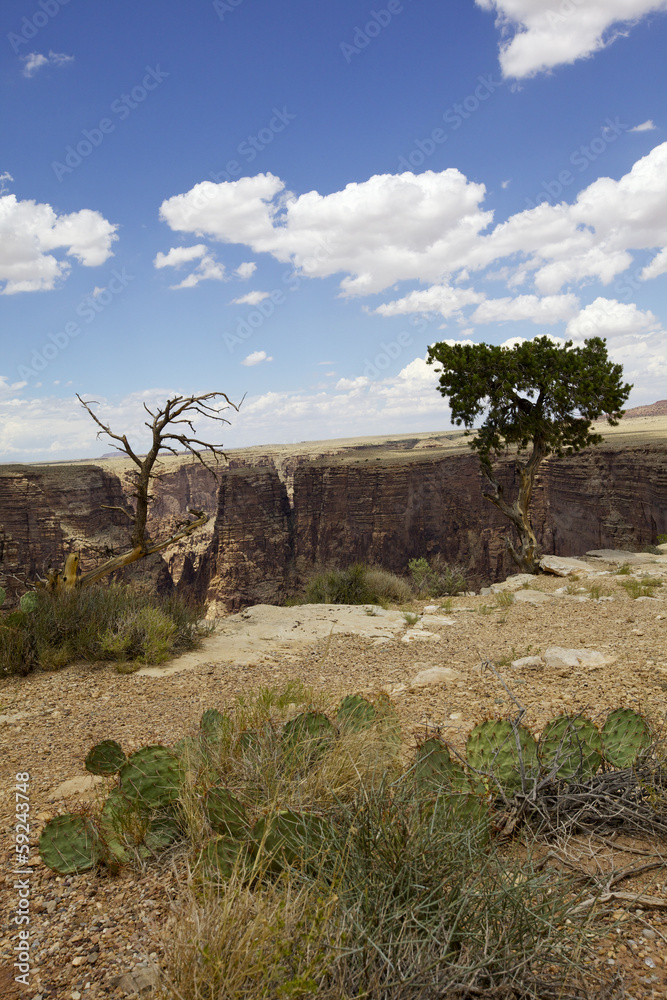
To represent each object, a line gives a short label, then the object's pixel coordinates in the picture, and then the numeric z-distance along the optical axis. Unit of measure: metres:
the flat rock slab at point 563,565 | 12.57
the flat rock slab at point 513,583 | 11.44
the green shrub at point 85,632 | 6.02
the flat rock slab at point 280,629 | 6.64
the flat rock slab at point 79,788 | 3.09
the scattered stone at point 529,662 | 4.62
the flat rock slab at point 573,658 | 4.46
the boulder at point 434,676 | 4.52
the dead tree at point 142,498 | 7.71
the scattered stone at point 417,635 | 6.95
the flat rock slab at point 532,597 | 9.11
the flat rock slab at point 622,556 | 12.95
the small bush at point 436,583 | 15.67
